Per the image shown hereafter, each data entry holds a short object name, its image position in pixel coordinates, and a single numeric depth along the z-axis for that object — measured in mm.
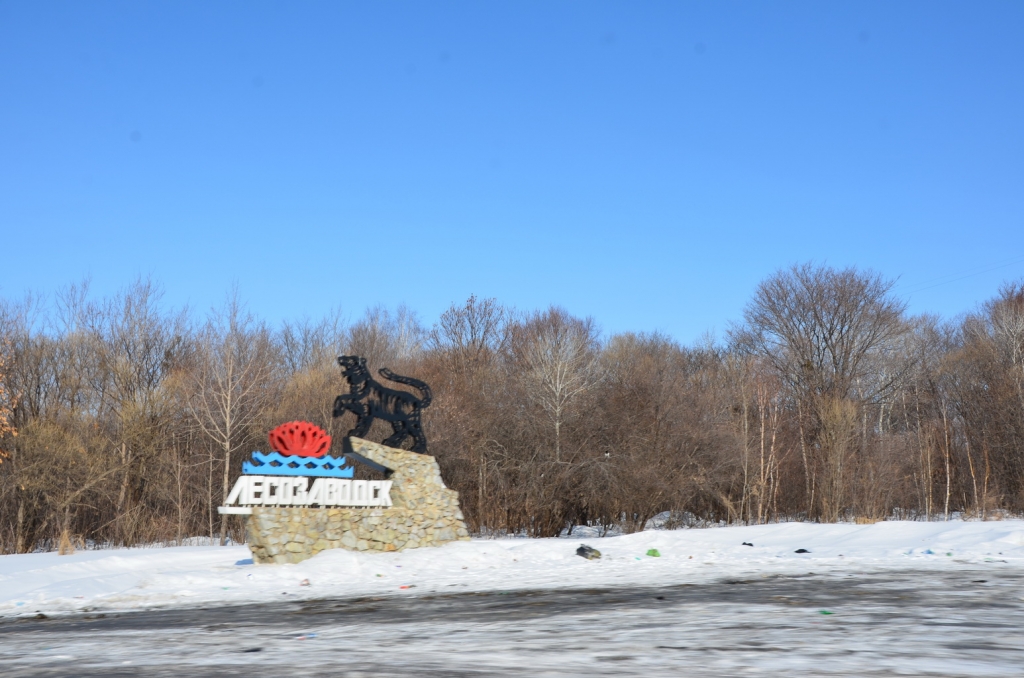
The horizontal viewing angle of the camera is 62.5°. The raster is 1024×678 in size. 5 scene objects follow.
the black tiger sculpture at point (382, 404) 19938
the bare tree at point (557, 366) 34375
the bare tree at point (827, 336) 39469
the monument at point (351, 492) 17422
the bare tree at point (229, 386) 31047
